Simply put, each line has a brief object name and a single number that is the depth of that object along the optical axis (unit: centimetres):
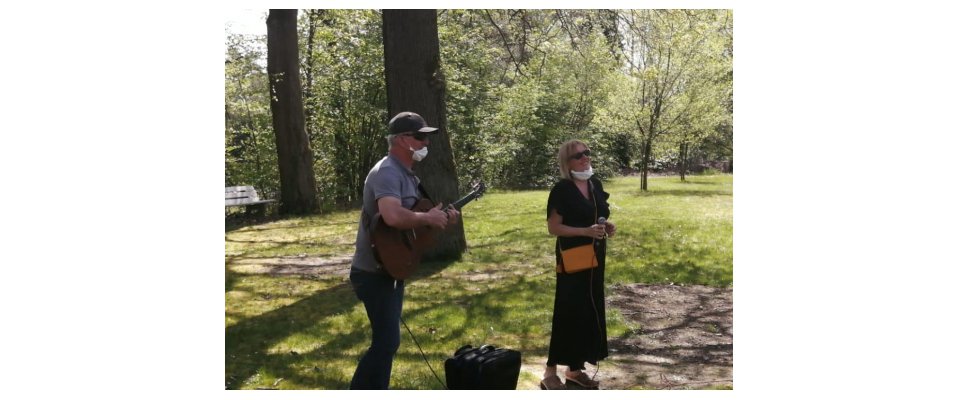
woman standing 396
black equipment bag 374
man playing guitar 332
